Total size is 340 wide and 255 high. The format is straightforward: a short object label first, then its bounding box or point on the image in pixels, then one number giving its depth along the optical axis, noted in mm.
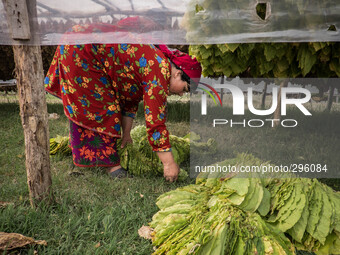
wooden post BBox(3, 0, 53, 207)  1776
